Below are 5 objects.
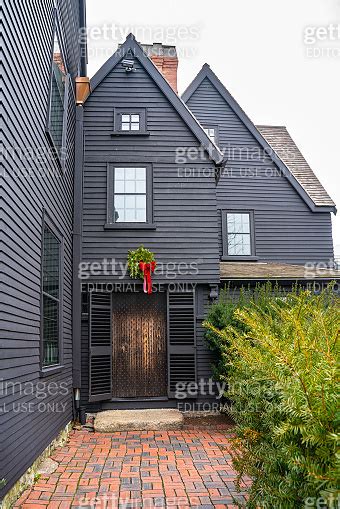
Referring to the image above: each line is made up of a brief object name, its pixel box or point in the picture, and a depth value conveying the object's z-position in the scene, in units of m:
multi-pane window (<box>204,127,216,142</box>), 13.93
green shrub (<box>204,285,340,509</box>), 2.54
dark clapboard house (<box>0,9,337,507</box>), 7.43
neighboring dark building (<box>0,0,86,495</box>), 4.78
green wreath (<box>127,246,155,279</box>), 9.76
